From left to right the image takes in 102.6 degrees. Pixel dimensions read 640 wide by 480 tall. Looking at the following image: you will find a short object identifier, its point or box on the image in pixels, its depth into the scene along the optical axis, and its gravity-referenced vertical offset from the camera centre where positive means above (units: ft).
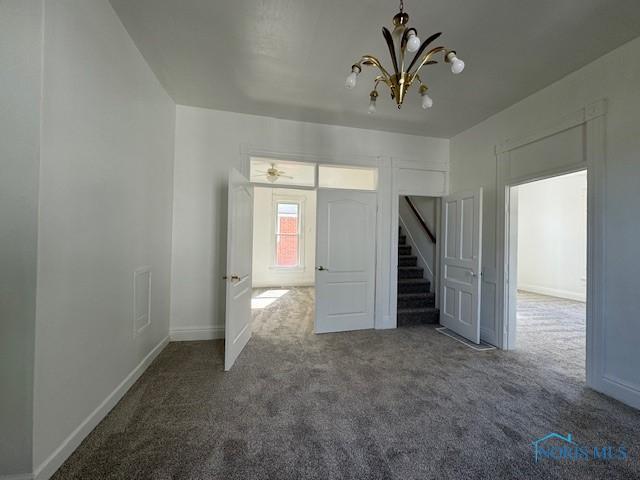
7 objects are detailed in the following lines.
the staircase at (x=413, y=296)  13.06 -2.79
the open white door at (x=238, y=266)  8.36 -0.91
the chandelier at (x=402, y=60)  4.64 +3.56
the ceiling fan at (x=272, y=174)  15.04 +4.08
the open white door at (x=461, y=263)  10.62 -0.82
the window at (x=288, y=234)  23.45 +0.69
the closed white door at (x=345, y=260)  11.82 -0.82
